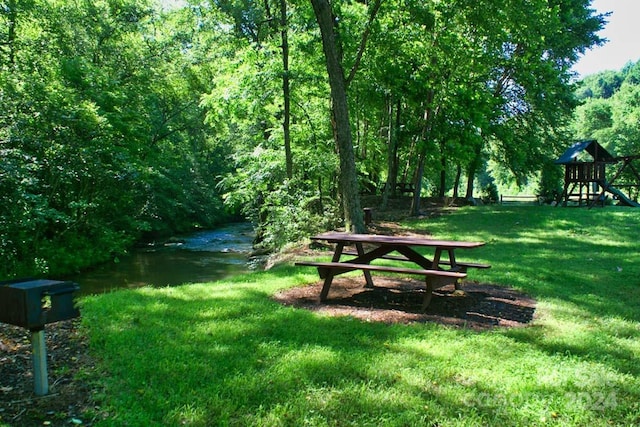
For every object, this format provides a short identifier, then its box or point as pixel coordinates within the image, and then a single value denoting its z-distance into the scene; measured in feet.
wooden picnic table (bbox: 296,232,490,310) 18.30
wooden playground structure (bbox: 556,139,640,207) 66.54
